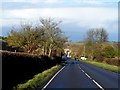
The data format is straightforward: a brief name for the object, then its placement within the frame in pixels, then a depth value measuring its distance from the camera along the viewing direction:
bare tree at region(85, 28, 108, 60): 86.81
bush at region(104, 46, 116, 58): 71.25
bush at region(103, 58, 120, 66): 46.04
